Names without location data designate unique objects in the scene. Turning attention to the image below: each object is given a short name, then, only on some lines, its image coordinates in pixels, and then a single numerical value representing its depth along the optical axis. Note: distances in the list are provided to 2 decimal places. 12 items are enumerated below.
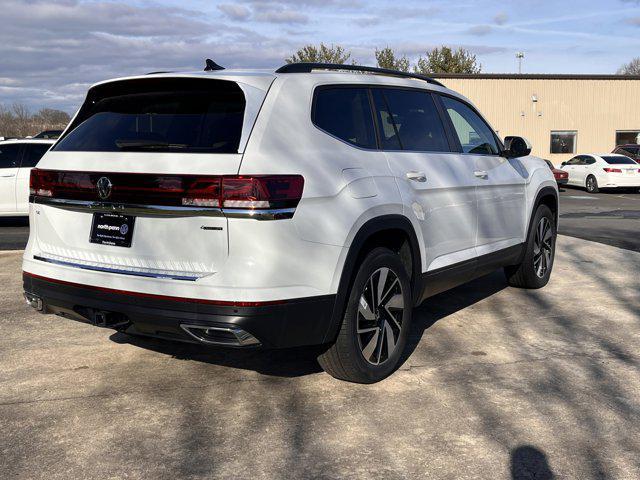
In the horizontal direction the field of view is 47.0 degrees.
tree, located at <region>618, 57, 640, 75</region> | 113.19
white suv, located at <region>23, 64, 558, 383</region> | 3.59
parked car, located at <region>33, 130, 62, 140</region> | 27.77
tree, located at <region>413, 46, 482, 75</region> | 60.38
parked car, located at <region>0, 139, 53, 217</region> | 12.67
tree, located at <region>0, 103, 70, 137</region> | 70.31
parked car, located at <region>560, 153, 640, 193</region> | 23.59
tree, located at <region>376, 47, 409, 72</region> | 55.53
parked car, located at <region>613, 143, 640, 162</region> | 26.64
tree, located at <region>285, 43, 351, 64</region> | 51.83
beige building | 34.47
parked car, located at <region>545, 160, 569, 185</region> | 24.42
